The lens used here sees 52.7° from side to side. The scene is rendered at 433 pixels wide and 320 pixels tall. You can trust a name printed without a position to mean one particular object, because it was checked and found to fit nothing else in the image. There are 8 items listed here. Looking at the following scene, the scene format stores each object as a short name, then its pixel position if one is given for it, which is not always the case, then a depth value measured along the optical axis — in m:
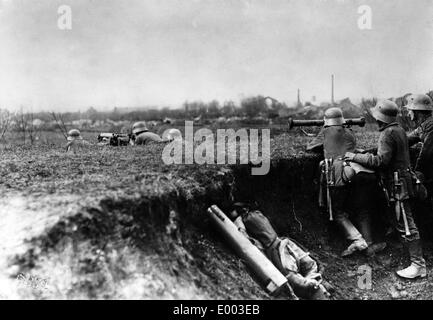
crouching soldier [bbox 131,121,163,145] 10.87
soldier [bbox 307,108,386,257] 6.94
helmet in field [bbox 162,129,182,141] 12.66
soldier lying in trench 5.95
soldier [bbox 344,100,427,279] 6.49
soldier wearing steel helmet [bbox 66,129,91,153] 10.36
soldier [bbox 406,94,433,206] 6.79
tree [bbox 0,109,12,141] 18.48
